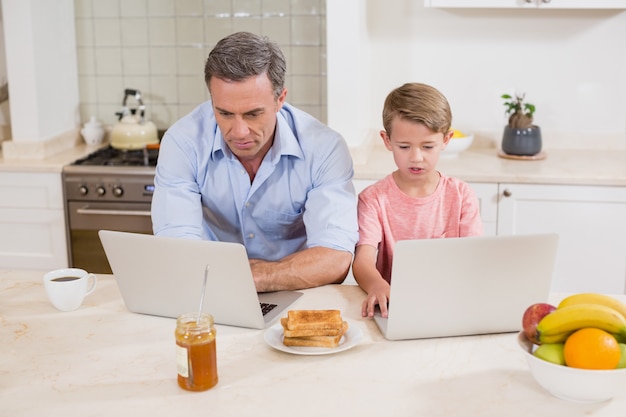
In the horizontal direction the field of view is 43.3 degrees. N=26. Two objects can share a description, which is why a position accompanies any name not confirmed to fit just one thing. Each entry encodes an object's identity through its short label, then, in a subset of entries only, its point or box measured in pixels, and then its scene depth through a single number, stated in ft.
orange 4.33
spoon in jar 4.84
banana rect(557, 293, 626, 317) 4.67
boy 6.84
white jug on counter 13.12
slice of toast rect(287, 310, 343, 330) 5.27
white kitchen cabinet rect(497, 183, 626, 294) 10.77
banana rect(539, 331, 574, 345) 4.51
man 6.77
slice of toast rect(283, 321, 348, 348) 5.26
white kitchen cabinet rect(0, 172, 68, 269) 11.62
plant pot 11.66
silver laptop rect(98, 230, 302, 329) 5.41
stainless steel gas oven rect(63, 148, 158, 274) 11.37
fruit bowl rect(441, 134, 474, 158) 11.68
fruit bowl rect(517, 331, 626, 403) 4.36
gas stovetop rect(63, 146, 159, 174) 11.39
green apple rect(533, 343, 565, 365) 4.49
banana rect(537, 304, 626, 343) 4.41
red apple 4.58
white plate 5.21
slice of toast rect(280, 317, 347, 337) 5.26
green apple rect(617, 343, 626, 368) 4.38
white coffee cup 6.03
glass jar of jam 4.72
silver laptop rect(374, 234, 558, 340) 5.15
